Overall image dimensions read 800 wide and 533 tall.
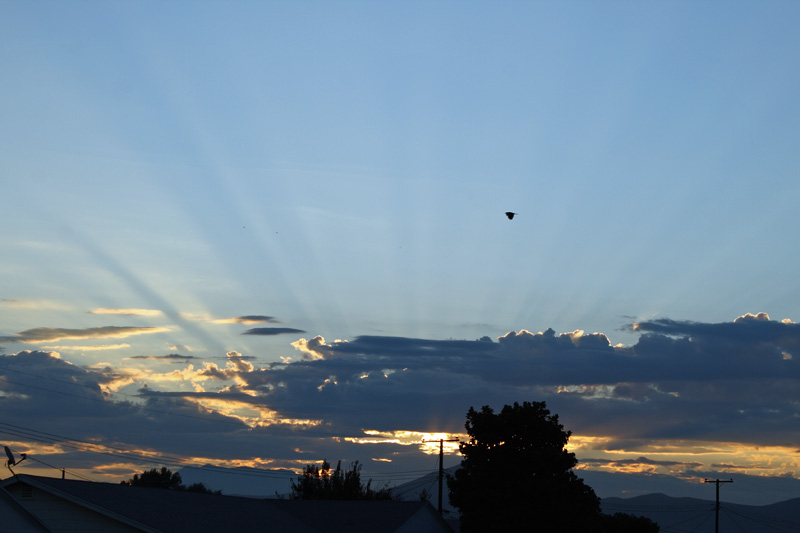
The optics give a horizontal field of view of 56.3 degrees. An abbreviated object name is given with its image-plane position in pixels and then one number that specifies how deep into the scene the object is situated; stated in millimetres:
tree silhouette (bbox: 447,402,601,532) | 51406
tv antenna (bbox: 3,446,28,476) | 35156
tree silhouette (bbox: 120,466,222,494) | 124312
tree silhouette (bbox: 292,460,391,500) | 83312
